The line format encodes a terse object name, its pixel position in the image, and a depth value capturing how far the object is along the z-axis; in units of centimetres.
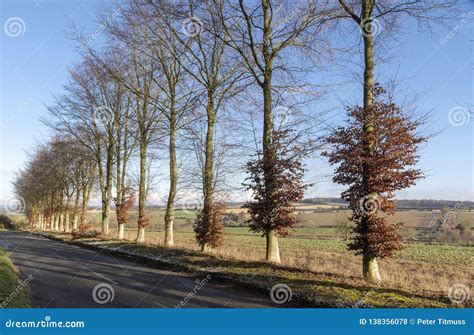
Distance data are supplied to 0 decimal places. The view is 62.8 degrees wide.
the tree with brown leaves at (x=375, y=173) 1088
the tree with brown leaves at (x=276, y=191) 1416
